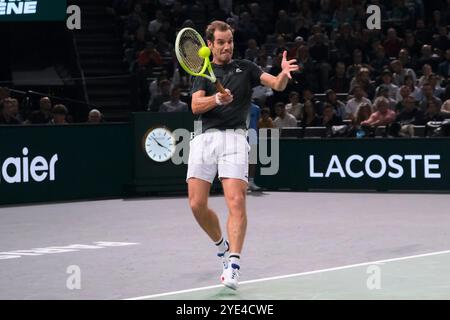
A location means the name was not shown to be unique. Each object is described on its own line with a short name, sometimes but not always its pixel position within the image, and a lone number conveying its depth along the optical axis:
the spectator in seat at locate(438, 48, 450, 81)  23.12
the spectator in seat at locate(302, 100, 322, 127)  21.81
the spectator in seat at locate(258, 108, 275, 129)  21.05
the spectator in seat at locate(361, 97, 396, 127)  20.55
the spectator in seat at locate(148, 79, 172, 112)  22.34
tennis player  9.62
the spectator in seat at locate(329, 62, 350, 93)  23.81
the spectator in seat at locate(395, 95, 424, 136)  20.72
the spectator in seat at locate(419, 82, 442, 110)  20.72
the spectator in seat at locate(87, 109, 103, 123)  20.33
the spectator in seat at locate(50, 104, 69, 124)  19.69
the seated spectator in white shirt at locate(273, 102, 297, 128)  21.80
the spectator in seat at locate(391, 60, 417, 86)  22.62
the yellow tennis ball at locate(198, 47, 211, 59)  9.69
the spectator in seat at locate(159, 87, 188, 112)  21.22
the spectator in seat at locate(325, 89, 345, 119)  21.92
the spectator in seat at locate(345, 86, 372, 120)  21.52
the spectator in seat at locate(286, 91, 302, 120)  22.41
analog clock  19.66
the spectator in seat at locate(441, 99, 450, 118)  20.31
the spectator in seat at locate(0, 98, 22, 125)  19.33
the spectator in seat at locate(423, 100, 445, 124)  20.47
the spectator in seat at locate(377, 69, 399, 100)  22.08
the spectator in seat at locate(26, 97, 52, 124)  20.48
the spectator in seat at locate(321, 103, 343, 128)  21.47
